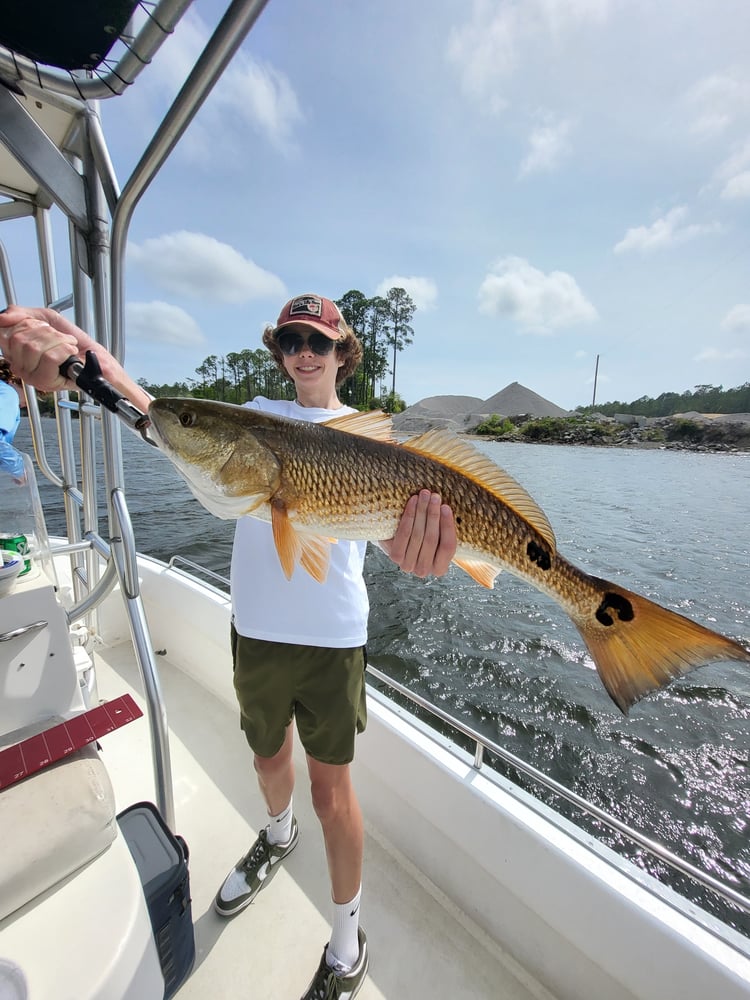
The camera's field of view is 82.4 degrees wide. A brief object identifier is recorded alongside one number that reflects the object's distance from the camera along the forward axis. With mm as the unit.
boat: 1163
